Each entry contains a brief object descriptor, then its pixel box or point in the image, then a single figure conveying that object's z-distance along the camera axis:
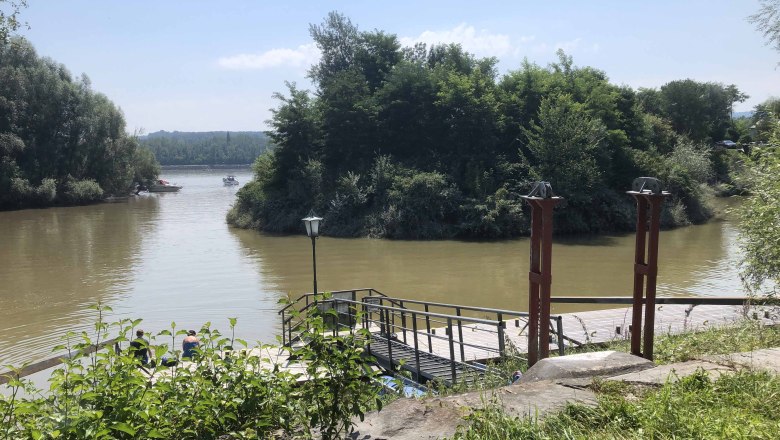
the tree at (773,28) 17.06
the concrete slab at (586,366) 4.66
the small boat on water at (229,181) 98.82
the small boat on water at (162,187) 75.05
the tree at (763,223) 10.30
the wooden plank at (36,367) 10.26
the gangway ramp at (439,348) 8.64
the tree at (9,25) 15.36
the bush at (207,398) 2.94
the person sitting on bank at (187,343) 11.37
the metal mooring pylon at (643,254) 6.20
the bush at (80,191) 58.53
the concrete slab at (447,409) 3.58
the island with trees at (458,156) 36.06
